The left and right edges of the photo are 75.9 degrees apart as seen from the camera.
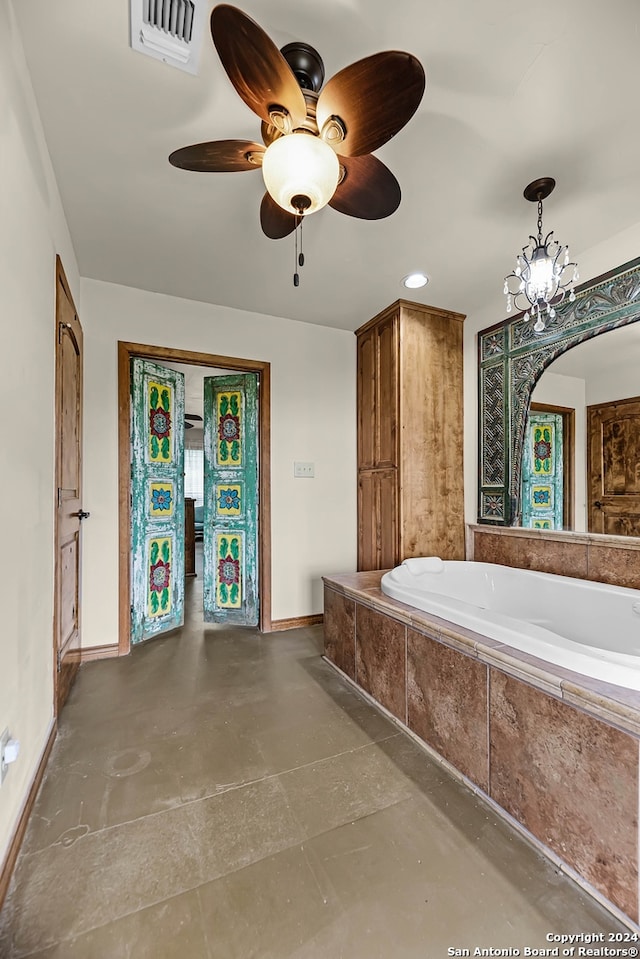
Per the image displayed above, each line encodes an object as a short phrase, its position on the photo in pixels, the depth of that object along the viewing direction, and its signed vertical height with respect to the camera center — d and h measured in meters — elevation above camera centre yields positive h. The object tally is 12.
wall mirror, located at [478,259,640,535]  2.16 +0.66
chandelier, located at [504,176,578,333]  1.82 +1.10
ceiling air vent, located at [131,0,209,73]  1.15 +1.33
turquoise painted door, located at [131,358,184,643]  2.82 -0.10
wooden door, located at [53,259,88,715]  1.86 -0.02
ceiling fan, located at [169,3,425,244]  1.02 +1.05
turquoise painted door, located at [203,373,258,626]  3.22 -0.08
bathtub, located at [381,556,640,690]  1.22 -0.55
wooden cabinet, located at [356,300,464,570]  2.90 +0.36
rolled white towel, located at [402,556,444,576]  2.47 -0.49
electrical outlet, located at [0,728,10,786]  1.07 -0.68
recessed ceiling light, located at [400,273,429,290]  2.55 +1.30
